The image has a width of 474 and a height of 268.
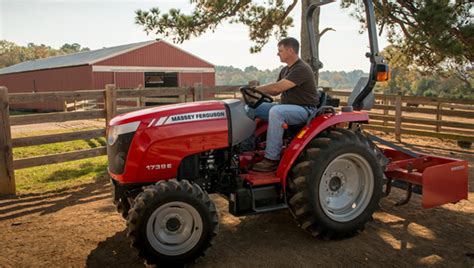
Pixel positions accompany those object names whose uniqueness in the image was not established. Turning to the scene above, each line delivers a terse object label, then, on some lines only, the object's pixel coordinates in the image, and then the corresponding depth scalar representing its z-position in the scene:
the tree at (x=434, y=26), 9.39
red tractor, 3.52
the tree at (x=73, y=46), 118.25
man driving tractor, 4.05
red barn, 24.50
